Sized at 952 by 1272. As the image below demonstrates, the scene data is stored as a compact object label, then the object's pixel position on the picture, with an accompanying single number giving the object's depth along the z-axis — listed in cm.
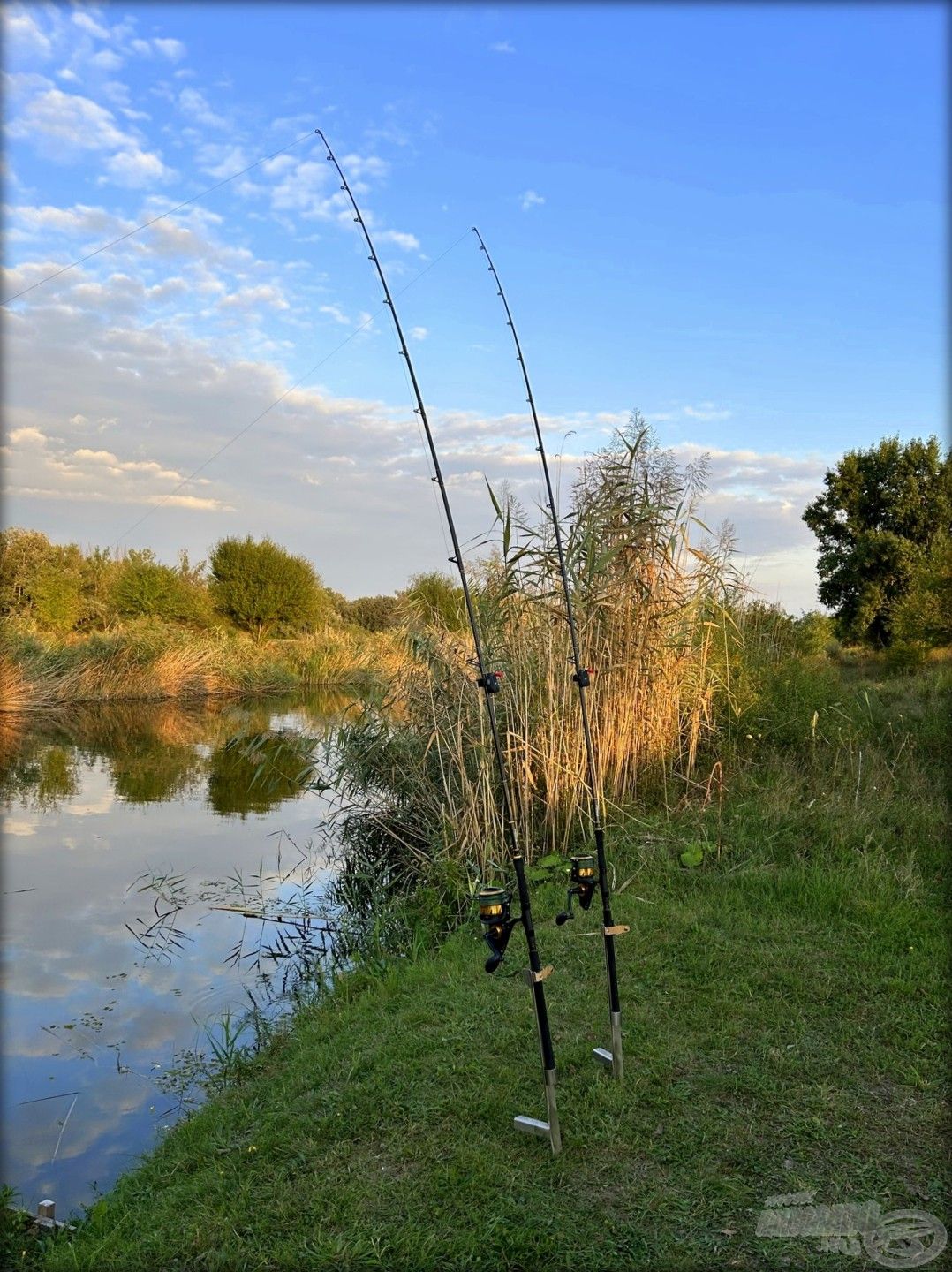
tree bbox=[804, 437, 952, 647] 2047
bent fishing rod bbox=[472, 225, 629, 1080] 315
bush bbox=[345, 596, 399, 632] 3606
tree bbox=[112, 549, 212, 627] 2905
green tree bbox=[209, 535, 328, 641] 3344
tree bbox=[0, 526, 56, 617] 2709
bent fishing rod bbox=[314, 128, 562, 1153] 270
